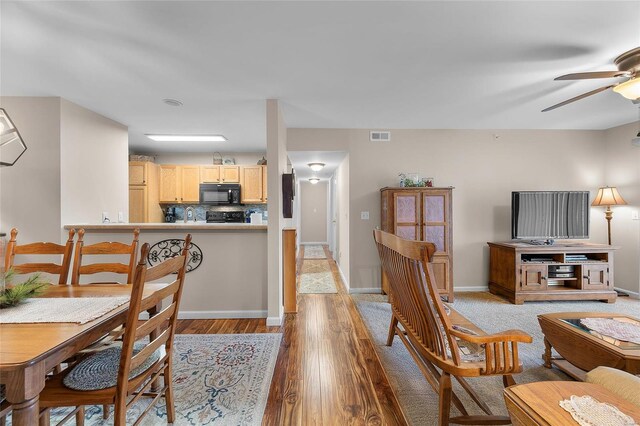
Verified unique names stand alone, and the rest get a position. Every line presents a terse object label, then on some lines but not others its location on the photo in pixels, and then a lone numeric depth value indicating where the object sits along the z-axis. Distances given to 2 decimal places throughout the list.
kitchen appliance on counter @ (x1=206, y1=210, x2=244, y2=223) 5.45
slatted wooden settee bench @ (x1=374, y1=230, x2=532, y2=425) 1.39
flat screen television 3.77
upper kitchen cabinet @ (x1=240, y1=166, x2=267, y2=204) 5.40
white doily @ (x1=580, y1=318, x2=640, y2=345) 1.77
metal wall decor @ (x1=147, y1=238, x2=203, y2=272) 3.09
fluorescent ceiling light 4.45
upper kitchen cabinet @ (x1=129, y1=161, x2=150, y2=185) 4.93
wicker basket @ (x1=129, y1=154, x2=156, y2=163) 4.99
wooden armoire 3.70
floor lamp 3.84
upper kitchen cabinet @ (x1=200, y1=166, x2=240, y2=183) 5.36
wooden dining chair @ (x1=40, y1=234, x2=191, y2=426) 1.11
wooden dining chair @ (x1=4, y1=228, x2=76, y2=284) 1.84
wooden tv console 3.58
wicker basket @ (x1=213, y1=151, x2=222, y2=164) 5.46
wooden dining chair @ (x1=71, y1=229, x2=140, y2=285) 1.89
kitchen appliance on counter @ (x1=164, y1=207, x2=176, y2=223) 5.47
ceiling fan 1.96
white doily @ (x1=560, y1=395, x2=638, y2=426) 0.74
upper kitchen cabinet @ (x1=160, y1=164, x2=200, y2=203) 5.32
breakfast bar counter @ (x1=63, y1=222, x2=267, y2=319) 3.16
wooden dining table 0.92
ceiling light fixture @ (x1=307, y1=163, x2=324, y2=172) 5.22
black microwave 5.25
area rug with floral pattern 1.67
